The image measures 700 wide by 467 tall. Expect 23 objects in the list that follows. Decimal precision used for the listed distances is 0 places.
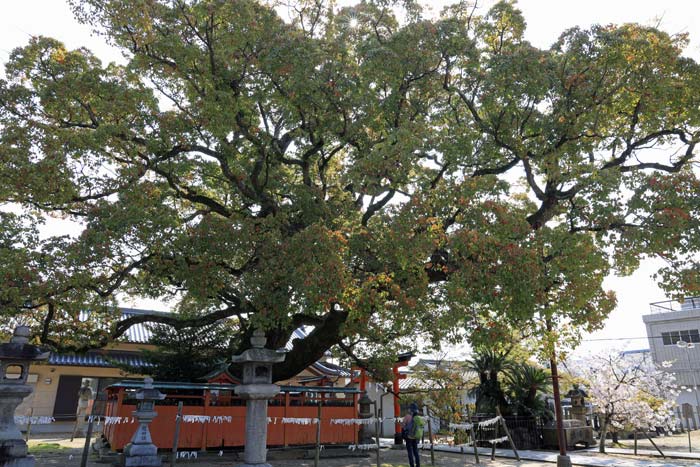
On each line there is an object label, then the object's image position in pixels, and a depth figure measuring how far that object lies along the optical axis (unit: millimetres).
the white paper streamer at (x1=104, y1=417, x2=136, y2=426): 11851
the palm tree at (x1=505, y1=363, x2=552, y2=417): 19984
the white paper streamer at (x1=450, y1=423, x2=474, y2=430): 14862
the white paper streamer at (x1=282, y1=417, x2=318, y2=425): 13391
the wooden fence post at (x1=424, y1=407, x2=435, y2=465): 14348
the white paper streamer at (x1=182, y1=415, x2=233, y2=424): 12268
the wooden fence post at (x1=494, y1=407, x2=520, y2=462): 15698
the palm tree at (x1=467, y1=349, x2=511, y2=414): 20016
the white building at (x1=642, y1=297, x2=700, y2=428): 31094
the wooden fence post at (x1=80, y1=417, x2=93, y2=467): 10000
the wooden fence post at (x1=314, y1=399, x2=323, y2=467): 11844
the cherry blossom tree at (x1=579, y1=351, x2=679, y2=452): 19141
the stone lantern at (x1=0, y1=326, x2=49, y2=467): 9062
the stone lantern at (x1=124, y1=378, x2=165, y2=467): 10242
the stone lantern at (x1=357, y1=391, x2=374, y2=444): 16859
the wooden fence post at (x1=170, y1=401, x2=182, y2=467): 10479
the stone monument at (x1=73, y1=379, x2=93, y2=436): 19734
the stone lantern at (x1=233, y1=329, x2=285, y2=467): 9141
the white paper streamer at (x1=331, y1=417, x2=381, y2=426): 13891
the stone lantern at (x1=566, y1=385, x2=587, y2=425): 21488
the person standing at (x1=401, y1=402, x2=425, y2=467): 12203
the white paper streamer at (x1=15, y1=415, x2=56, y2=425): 10173
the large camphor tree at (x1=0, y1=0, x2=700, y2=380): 10227
